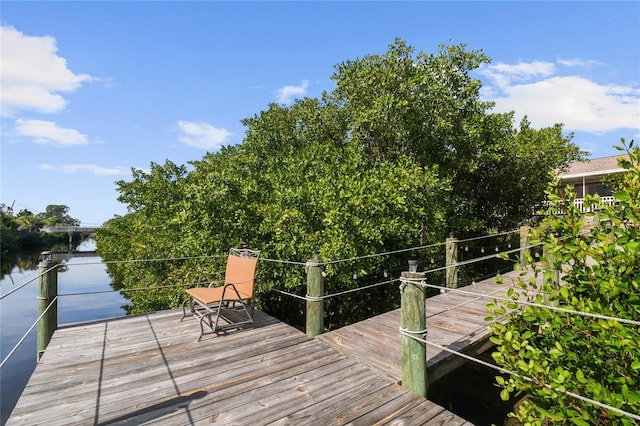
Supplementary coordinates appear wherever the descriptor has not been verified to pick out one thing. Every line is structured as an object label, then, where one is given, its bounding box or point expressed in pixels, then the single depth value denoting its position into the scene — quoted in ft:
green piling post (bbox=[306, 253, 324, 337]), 15.21
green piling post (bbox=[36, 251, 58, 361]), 14.25
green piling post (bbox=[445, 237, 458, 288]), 25.75
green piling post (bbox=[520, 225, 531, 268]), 28.63
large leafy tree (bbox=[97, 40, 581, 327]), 23.67
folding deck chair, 15.37
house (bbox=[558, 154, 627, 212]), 68.44
